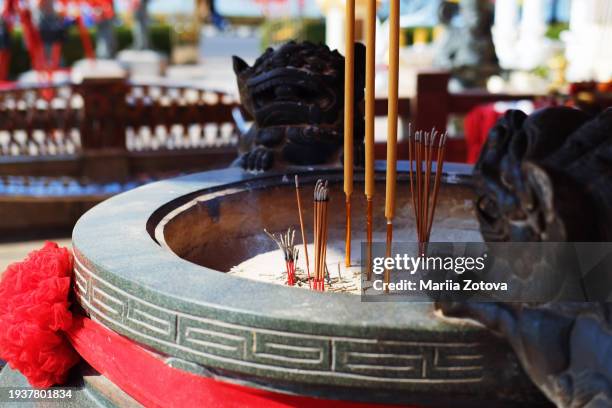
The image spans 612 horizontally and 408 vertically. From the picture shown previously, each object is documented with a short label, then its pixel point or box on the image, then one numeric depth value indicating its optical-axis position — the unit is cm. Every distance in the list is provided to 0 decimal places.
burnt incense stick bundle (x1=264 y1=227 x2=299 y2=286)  174
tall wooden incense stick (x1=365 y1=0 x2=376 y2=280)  141
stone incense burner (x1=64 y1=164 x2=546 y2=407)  116
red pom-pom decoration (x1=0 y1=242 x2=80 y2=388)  159
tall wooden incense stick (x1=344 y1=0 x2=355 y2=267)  149
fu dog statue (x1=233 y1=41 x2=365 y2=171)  229
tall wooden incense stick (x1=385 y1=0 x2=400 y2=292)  139
